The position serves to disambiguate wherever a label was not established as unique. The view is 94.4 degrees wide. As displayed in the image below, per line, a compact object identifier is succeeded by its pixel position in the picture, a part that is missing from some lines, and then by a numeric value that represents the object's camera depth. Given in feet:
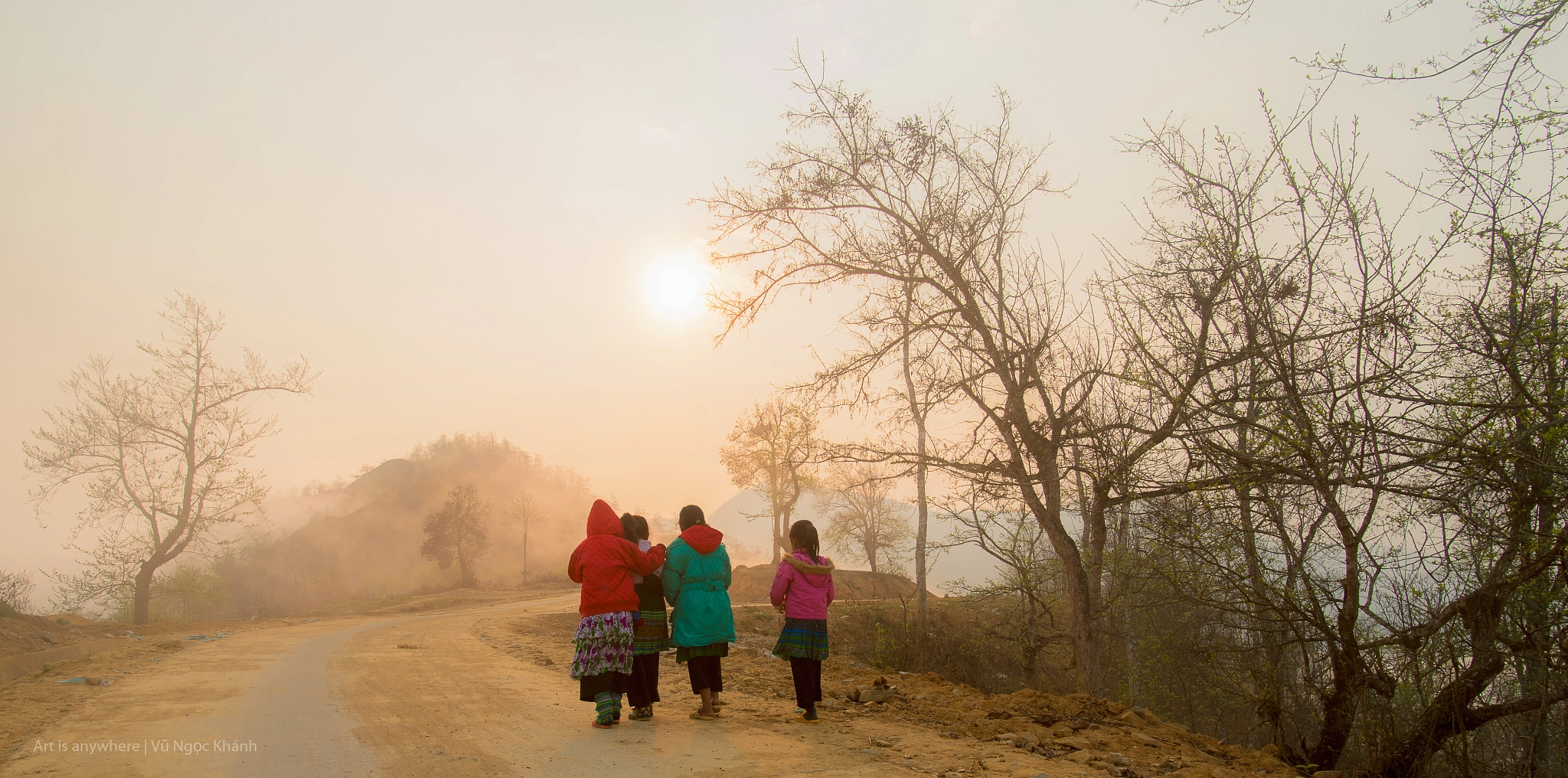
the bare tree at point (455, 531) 157.48
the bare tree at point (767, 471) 128.67
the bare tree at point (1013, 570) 31.94
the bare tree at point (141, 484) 83.20
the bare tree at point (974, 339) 29.07
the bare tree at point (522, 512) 204.29
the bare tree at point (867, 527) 163.12
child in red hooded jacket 20.16
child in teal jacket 21.35
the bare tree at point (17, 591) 59.77
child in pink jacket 21.80
